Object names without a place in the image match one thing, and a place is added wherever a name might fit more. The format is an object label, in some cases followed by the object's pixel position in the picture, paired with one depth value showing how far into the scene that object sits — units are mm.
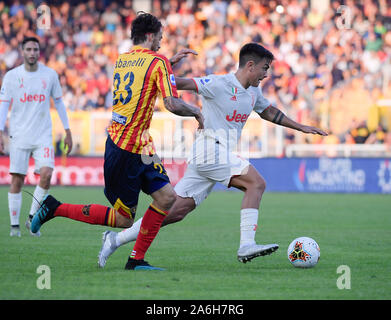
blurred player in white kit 20937
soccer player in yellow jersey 13687
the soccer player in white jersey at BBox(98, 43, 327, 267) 15523
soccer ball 14797
